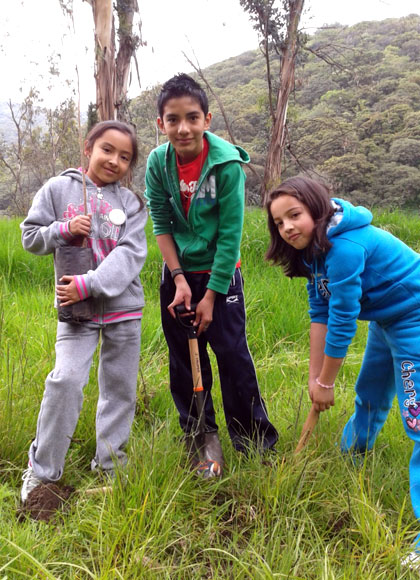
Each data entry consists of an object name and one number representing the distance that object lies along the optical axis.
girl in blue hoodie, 1.97
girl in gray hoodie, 2.09
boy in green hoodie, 2.28
